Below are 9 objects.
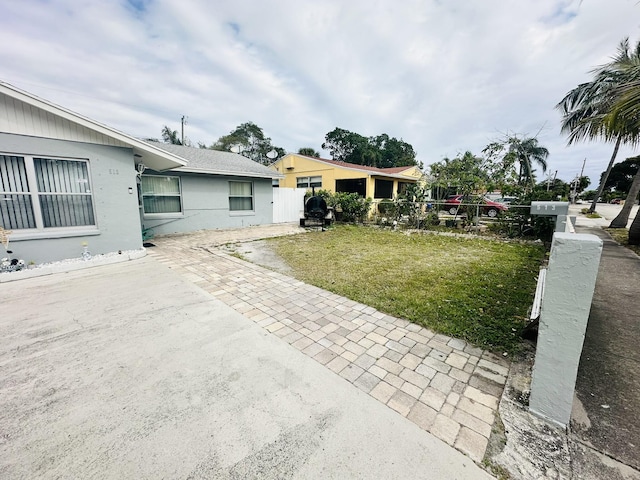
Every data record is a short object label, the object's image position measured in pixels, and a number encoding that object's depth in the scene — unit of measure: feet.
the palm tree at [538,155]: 69.06
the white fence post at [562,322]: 4.99
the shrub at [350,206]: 40.98
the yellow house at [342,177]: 51.67
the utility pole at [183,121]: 89.74
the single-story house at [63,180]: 15.85
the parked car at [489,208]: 47.20
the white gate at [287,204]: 41.93
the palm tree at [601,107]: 14.90
